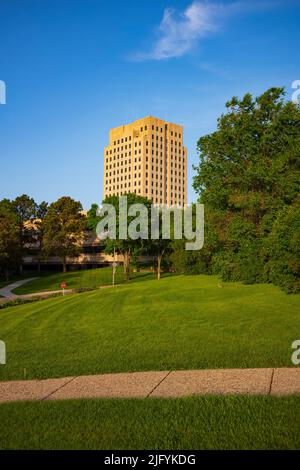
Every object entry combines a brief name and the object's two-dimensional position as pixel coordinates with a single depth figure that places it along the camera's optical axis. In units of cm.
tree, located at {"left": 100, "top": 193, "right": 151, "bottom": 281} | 5900
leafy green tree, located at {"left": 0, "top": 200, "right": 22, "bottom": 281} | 5868
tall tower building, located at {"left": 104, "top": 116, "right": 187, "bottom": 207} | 16262
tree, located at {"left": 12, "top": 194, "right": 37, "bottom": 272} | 8219
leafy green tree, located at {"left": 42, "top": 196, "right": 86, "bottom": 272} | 7588
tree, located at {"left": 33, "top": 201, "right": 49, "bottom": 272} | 8246
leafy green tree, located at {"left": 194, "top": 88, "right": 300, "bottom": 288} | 2875
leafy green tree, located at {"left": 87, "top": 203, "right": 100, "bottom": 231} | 6662
